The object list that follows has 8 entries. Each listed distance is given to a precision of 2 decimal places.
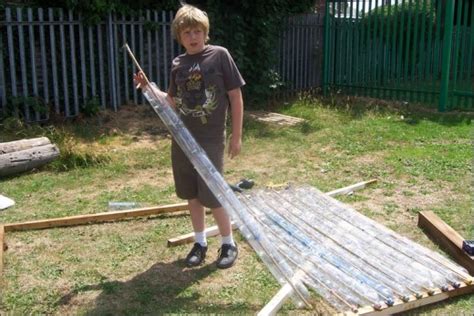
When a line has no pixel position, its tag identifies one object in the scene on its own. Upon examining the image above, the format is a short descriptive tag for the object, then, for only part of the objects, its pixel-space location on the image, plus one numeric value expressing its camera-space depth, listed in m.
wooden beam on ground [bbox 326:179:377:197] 5.04
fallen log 5.93
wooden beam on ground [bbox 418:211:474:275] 3.46
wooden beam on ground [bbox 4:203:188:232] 4.31
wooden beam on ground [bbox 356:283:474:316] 2.80
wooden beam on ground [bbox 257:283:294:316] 2.85
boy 3.31
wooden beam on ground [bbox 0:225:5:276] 3.53
